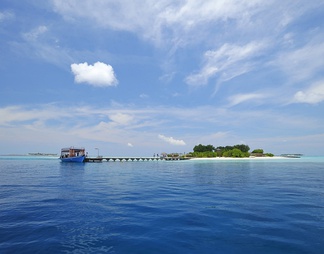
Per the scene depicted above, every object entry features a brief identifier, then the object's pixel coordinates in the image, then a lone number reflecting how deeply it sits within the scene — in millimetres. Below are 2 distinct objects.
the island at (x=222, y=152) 138250
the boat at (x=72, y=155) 85938
